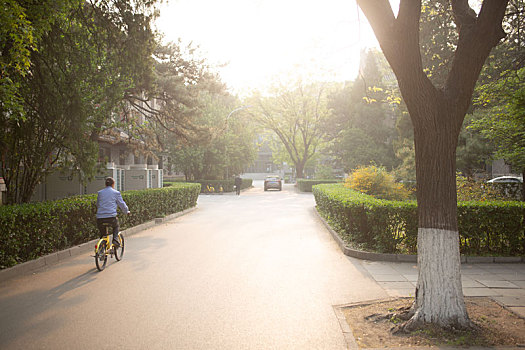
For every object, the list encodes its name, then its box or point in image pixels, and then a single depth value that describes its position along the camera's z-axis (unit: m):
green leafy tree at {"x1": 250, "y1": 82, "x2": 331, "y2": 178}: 43.69
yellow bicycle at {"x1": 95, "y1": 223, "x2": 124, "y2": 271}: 7.44
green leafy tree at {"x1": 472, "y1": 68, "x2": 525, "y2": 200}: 10.91
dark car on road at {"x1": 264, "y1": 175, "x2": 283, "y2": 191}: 43.11
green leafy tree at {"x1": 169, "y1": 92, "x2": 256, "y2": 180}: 38.41
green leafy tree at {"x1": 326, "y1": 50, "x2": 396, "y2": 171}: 43.00
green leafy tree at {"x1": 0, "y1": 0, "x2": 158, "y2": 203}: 9.66
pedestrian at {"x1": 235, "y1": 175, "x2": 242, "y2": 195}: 35.44
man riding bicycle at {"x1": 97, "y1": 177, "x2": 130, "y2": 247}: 7.96
